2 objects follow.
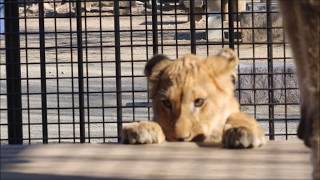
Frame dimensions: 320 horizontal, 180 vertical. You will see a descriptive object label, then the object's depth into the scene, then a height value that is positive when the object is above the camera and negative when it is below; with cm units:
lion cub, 715 -8
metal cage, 1155 +12
